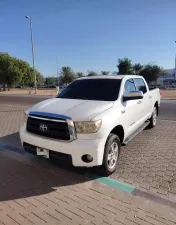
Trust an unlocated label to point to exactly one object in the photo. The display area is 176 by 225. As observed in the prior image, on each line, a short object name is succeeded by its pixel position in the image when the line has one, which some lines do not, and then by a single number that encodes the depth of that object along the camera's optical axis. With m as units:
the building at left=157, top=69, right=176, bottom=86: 83.72
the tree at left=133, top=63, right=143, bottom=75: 55.34
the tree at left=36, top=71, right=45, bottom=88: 75.84
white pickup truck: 3.21
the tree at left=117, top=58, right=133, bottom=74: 46.53
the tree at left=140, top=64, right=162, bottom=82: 54.25
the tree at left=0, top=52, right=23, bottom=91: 46.47
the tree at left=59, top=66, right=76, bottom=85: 69.62
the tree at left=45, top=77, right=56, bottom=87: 122.62
